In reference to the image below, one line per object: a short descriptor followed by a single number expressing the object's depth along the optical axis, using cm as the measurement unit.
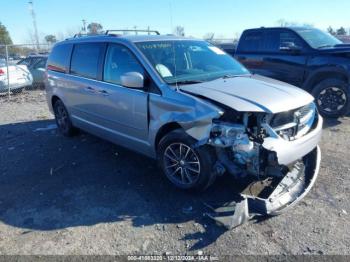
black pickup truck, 697
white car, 1127
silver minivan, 348
